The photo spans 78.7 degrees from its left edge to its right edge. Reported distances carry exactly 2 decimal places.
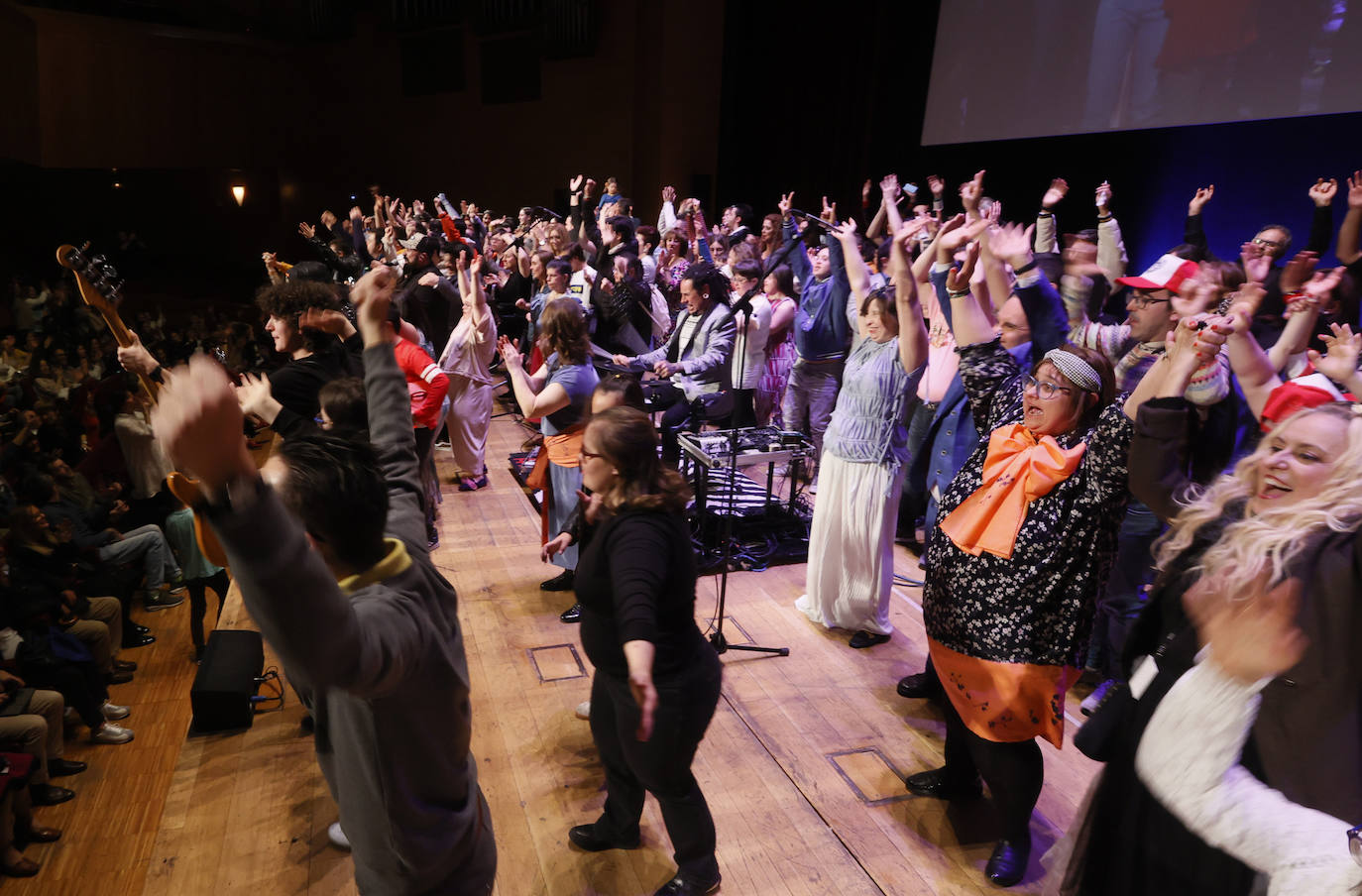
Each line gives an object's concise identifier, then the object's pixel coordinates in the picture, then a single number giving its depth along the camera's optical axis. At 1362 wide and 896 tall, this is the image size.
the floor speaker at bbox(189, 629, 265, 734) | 3.25
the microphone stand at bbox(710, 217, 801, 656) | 3.61
